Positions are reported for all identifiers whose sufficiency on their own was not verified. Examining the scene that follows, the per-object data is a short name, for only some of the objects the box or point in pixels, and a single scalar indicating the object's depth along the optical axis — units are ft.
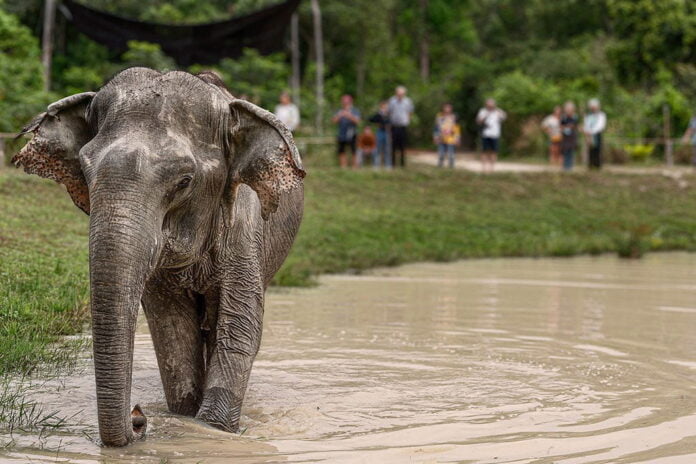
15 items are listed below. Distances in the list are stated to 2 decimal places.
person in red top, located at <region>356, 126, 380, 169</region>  85.61
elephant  18.60
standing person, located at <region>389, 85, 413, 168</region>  84.38
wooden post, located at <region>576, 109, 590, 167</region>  97.65
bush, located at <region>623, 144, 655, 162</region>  108.68
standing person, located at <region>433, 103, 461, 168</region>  89.01
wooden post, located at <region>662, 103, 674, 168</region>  102.01
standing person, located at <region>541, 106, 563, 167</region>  99.40
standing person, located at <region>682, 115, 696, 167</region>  96.53
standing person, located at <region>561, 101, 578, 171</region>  90.38
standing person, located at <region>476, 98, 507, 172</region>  88.28
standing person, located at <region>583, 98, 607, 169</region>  92.32
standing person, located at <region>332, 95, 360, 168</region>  81.35
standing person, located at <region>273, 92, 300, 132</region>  77.92
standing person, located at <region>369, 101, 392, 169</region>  85.15
